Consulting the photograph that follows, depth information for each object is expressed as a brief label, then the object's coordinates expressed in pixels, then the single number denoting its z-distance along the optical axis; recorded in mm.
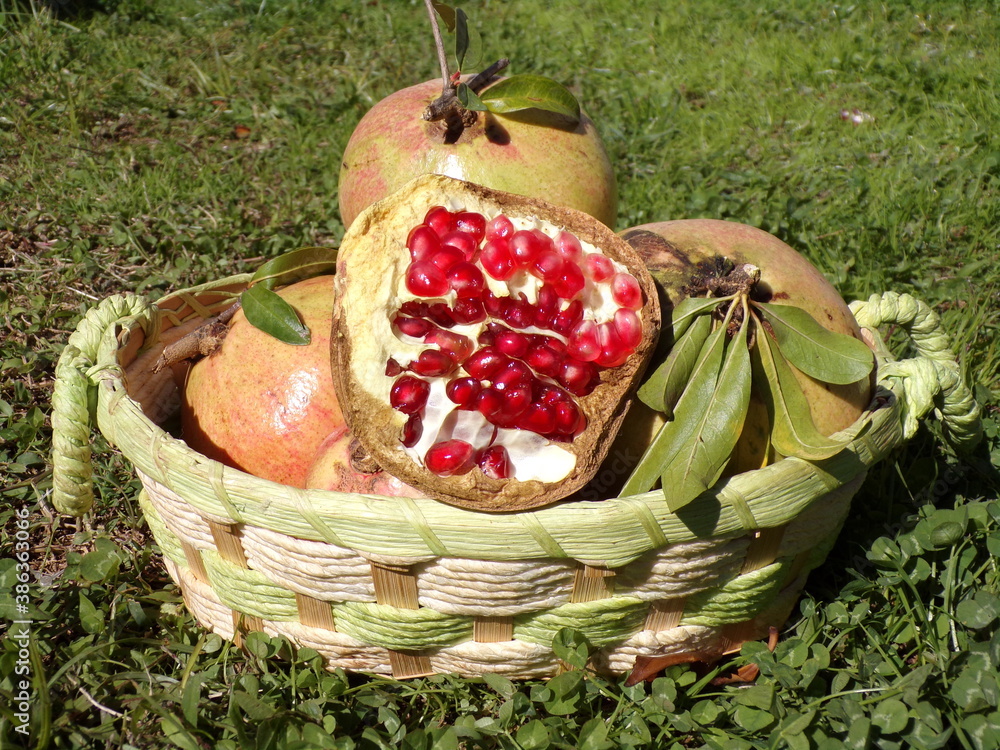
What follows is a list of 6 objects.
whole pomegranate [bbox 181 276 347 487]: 404
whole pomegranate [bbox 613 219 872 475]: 371
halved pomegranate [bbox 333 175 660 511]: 345
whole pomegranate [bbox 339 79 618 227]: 434
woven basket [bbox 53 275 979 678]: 335
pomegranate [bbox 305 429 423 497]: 370
